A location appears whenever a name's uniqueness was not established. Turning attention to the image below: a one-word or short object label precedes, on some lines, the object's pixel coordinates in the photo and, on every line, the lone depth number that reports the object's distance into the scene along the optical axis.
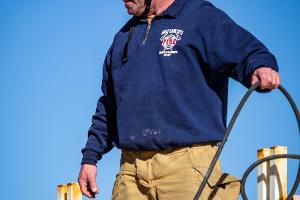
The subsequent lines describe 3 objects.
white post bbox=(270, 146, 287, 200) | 8.56
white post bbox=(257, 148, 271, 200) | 7.94
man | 6.07
